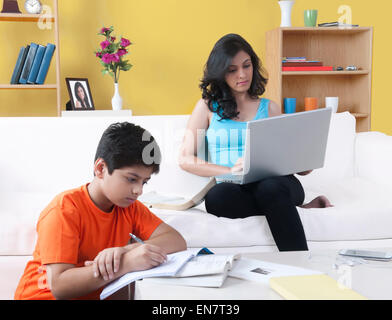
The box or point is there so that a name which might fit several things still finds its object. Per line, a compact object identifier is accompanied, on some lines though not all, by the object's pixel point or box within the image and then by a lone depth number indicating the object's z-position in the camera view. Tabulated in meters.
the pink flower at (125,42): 3.10
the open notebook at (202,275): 0.94
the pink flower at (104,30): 3.13
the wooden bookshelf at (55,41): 3.08
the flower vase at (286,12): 3.42
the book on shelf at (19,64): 3.10
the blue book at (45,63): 3.10
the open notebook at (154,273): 0.96
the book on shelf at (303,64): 3.47
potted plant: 3.11
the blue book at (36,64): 3.10
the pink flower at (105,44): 3.11
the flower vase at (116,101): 3.16
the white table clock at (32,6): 3.15
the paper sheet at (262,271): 0.97
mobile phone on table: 1.10
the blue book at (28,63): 3.10
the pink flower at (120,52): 3.13
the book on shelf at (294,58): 3.49
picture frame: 3.17
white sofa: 1.68
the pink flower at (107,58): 3.10
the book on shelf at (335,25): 3.50
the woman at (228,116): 1.74
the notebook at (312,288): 0.85
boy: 1.00
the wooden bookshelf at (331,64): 3.57
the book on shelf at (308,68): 3.46
